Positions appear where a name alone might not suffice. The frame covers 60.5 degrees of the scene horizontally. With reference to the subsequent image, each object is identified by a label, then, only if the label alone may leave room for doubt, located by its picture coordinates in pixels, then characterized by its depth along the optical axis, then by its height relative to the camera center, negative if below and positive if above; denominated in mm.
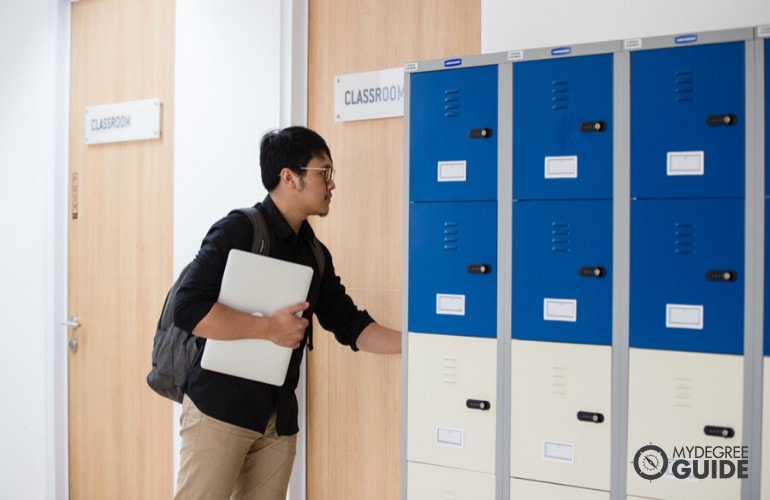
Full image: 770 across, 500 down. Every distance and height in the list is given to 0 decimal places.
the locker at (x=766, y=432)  1846 -506
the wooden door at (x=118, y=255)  3574 -46
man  2223 -294
